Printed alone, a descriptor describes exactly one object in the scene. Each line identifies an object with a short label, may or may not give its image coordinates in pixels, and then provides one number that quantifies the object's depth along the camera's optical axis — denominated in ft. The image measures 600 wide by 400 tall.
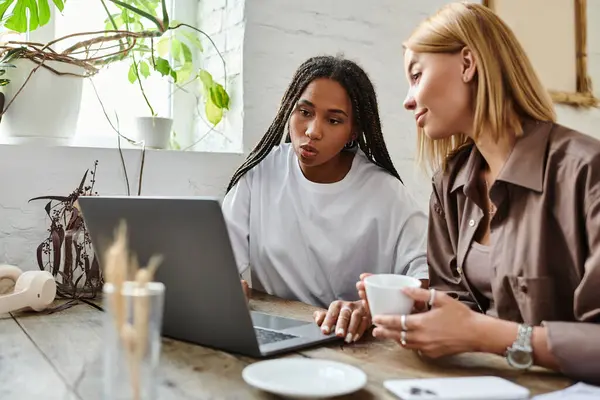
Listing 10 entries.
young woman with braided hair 5.17
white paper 2.51
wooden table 2.60
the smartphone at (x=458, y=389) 2.43
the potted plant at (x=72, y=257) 4.67
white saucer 2.41
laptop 2.81
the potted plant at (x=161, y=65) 6.03
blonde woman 3.06
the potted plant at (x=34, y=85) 5.29
